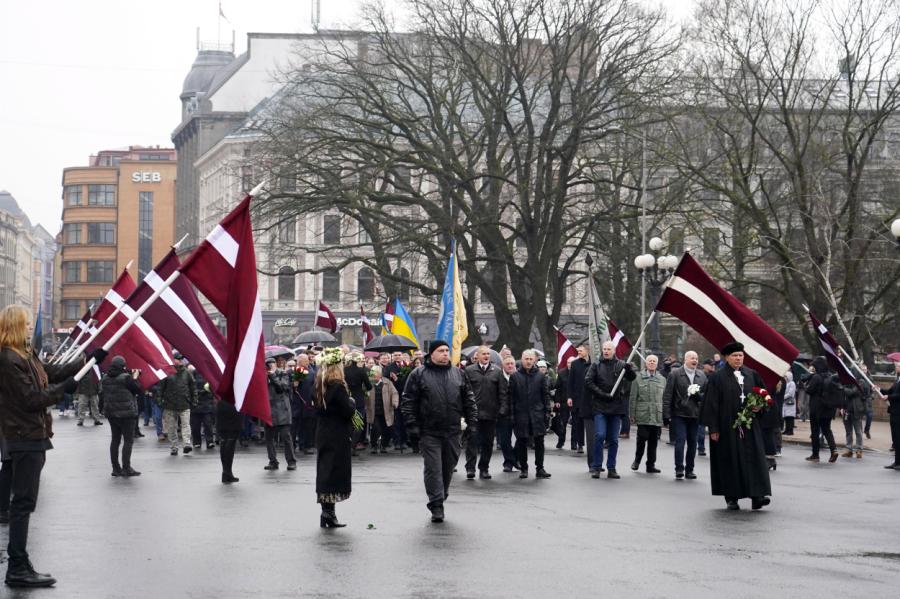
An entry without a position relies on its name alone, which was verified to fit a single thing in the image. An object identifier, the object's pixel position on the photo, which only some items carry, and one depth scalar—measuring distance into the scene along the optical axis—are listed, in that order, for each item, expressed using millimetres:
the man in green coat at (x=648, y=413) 20641
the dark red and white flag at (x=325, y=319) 42156
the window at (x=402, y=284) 44531
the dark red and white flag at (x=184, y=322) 13602
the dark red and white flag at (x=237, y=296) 11961
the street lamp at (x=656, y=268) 34750
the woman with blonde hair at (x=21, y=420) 9750
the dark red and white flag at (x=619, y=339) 29359
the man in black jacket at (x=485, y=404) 19312
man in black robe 15328
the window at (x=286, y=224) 39125
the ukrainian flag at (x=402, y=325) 32938
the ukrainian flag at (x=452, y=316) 21500
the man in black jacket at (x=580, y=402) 20016
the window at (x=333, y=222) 41688
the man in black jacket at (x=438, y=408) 14336
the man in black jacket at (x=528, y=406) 19547
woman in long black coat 13211
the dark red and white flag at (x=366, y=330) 39550
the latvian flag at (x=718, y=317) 16203
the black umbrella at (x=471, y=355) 24930
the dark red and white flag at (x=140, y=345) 15867
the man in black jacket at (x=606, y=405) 19422
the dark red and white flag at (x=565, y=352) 30806
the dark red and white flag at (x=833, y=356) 23234
